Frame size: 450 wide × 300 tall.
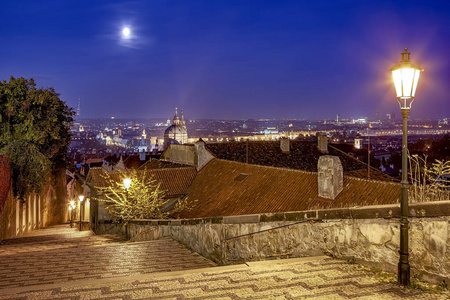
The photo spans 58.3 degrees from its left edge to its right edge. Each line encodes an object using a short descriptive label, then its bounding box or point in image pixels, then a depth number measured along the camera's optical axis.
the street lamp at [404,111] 5.99
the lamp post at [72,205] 28.11
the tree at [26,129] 24.27
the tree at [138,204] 17.06
